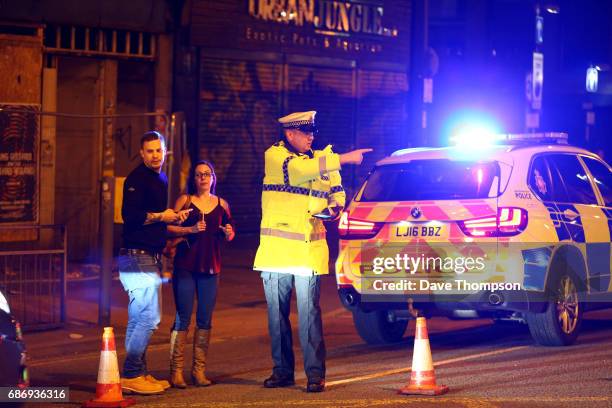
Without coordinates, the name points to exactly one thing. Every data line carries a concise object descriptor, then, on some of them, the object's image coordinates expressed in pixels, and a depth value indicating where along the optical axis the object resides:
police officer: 17.69
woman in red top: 18.30
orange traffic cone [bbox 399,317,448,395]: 17.39
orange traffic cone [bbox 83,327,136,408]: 16.41
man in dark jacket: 17.69
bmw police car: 20.48
